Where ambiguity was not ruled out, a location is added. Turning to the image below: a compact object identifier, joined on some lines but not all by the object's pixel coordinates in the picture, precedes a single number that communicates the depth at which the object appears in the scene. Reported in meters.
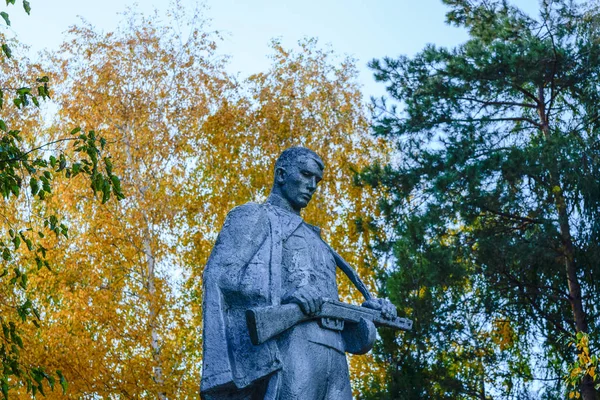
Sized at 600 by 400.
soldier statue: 5.32
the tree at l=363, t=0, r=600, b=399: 14.52
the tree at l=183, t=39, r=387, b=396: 16.41
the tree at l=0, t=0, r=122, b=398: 7.50
